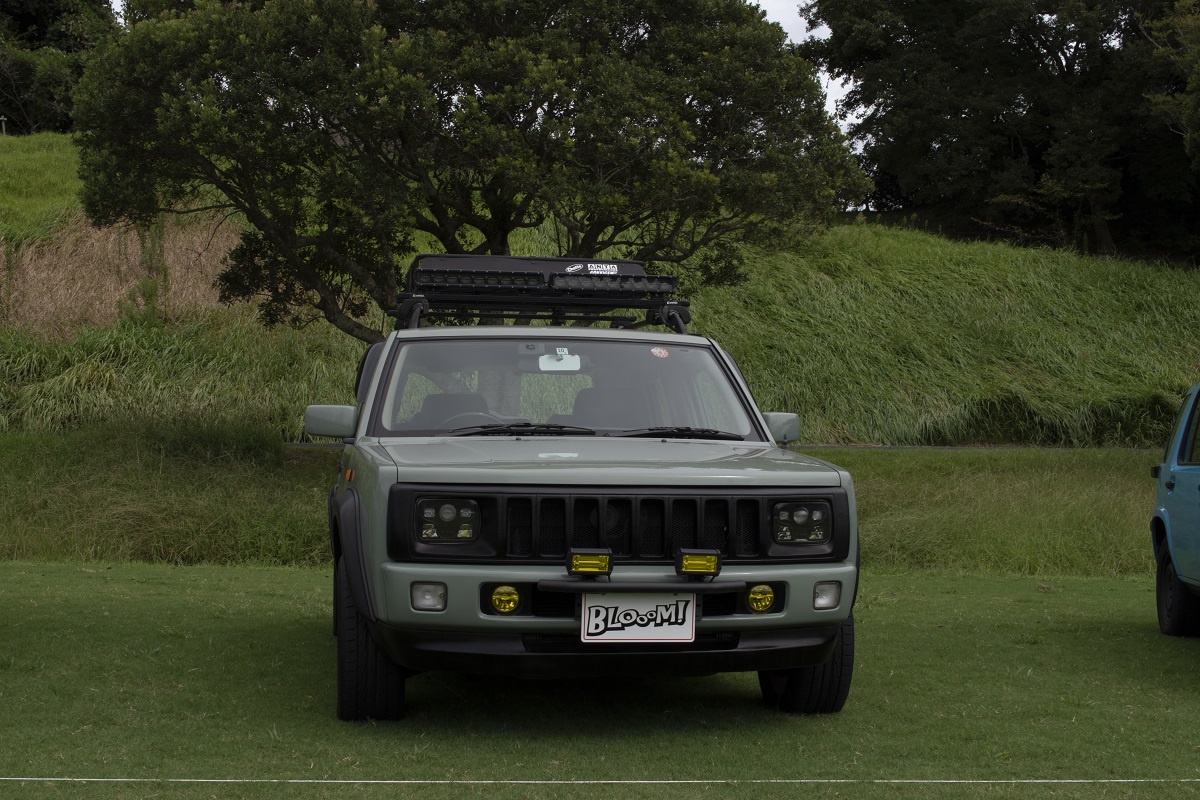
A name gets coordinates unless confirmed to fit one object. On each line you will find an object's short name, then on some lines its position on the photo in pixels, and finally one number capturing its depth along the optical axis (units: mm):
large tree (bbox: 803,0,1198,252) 38188
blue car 8023
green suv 5164
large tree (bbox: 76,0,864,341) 15312
